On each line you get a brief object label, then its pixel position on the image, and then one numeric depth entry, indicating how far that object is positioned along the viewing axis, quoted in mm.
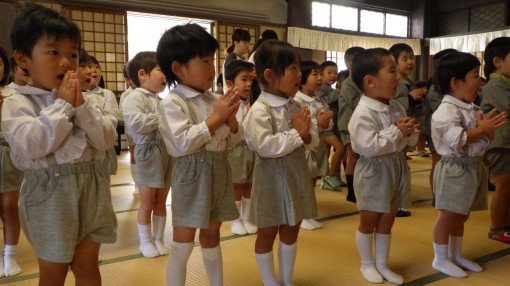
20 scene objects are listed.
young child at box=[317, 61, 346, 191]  4117
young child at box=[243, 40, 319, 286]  1812
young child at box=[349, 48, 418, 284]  1970
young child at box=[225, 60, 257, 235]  2855
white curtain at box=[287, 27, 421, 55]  8789
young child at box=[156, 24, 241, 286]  1563
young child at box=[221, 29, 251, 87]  3777
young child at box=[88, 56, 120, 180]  2698
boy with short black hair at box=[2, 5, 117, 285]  1272
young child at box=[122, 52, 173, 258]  2414
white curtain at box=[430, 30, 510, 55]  9164
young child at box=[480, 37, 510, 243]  2557
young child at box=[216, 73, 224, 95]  4005
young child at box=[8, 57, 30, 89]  2503
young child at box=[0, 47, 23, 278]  2203
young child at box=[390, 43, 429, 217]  3203
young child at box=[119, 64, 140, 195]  3935
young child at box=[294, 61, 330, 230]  3107
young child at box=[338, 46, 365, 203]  3611
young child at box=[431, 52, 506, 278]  2059
